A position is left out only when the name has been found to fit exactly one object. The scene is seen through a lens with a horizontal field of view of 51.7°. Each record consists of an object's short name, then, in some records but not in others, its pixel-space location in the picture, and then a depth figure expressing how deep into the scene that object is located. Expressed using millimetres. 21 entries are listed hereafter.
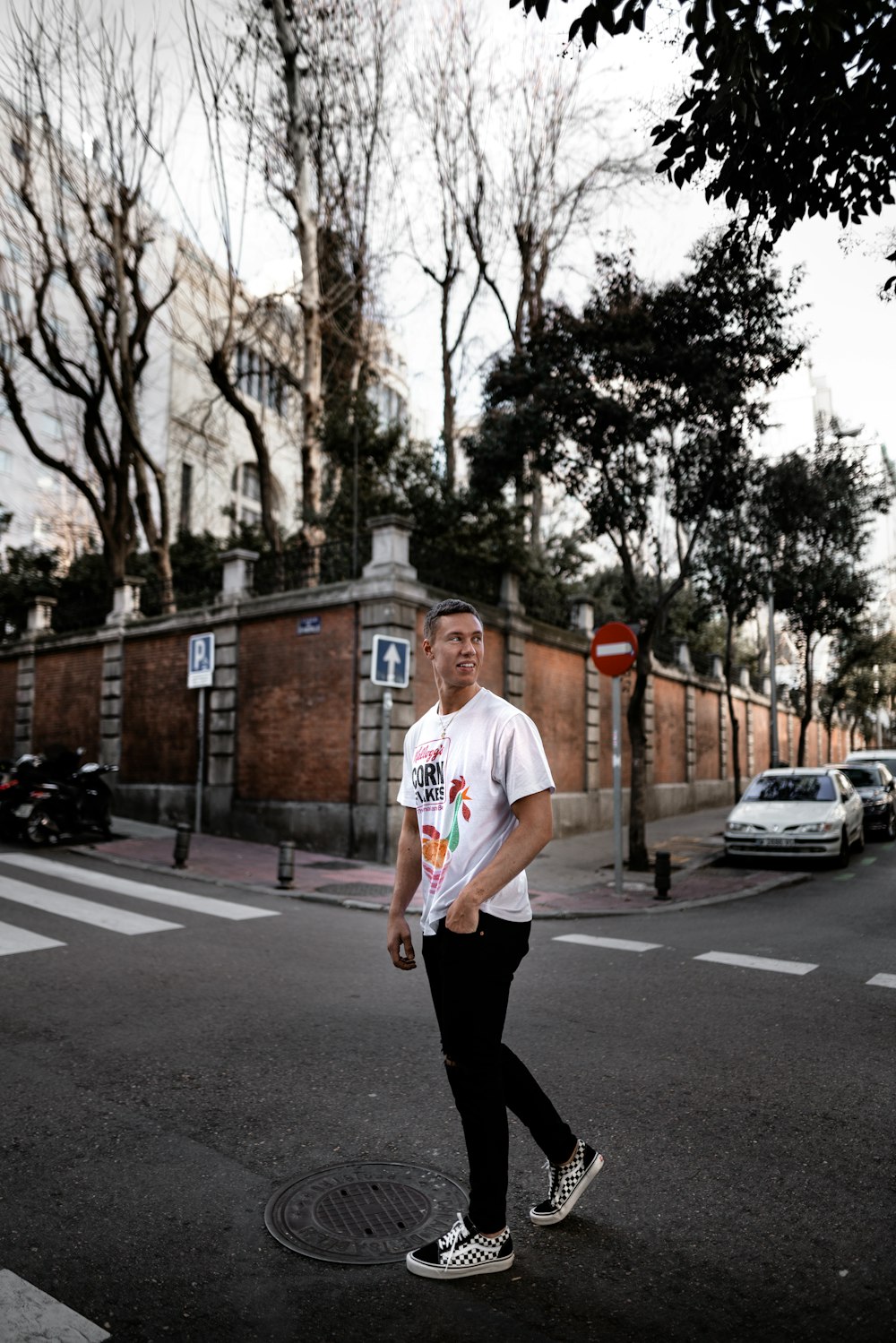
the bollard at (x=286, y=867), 10859
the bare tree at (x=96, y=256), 18234
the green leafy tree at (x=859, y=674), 31406
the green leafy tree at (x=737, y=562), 16469
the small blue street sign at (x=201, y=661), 14828
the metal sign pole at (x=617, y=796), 10961
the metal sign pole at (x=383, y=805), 13032
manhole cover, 2781
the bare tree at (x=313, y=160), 19203
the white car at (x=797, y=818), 13148
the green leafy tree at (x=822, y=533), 17078
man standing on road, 2650
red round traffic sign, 11184
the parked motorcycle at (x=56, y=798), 13484
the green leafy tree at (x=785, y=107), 4254
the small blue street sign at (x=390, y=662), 12266
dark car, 18188
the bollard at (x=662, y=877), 10781
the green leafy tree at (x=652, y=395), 12773
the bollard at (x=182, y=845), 11930
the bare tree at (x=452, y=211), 20109
